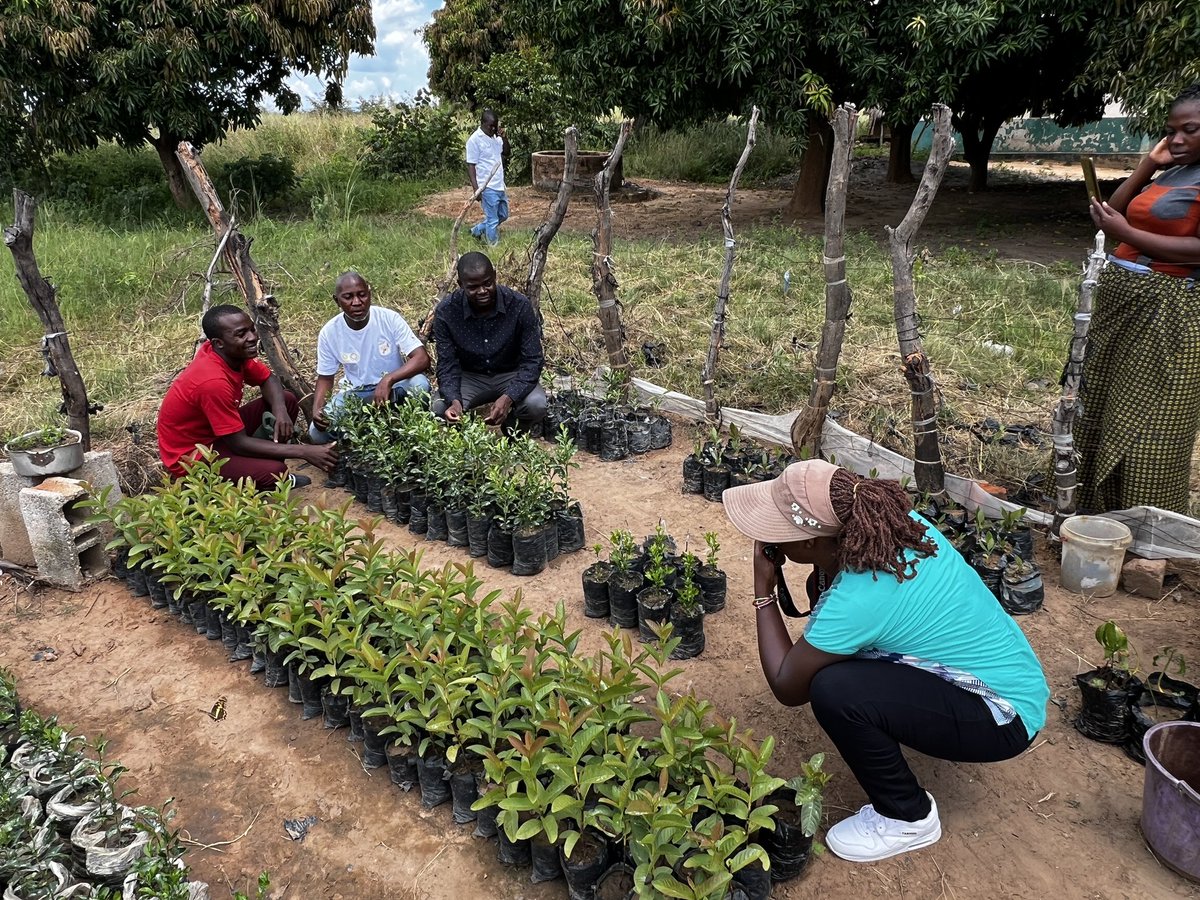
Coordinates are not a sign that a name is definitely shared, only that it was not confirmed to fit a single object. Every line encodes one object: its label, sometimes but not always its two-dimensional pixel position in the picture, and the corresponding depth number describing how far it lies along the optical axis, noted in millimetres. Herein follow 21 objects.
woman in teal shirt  2139
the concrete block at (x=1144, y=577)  3398
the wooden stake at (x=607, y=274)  5273
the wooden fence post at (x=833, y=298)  4012
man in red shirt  3996
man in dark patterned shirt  5004
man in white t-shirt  4781
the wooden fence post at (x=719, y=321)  4699
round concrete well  13609
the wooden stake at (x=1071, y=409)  3336
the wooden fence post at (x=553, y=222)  5495
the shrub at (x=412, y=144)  15234
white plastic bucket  3398
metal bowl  3793
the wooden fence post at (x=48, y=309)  3963
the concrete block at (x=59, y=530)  3748
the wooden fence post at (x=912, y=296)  3682
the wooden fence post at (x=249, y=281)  4973
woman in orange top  3158
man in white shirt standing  9727
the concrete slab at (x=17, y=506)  3955
